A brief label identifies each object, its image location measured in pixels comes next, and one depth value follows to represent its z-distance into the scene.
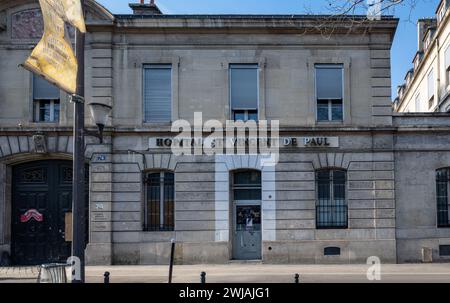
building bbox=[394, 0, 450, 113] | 24.84
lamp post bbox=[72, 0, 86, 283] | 7.63
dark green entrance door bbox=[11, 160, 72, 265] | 18.02
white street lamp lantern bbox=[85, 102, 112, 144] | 9.26
